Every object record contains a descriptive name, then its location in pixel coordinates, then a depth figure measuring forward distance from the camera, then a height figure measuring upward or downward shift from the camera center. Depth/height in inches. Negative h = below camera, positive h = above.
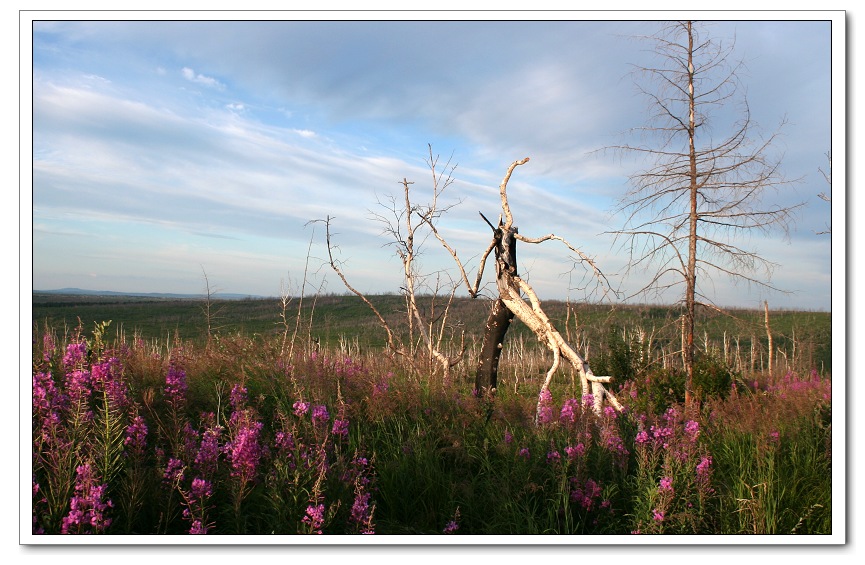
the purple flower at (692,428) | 155.9 -39.4
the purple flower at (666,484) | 134.3 -47.1
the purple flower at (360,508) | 129.3 -51.7
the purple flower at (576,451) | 148.5 -43.8
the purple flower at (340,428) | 153.0 -39.8
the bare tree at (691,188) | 252.4 +44.3
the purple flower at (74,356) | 172.7 -23.3
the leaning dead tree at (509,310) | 252.7 -12.8
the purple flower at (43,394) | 148.9 -30.8
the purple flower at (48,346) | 205.2 -26.2
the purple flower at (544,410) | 173.7 -40.0
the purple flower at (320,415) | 150.4 -35.5
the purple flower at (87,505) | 121.0 -48.9
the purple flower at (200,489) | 125.6 -47.1
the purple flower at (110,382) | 154.3 -28.5
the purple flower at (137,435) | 144.5 -39.9
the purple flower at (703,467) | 139.9 -45.1
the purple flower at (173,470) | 134.4 -45.8
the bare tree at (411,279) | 299.1 +2.0
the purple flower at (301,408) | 144.7 -32.6
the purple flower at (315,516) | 122.7 -51.2
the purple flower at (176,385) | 173.5 -32.7
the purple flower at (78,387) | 148.2 -28.5
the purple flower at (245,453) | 131.3 -40.0
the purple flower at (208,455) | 138.8 -42.6
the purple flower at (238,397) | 157.0 -33.4
